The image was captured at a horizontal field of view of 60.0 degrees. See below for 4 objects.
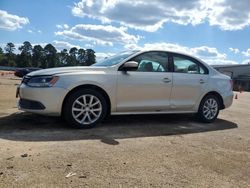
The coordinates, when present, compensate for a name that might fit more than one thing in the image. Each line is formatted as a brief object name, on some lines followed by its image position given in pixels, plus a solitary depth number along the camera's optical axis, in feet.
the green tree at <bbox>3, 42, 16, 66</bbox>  193.34
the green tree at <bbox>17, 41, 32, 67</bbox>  183.85
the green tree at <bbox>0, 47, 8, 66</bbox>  195.62
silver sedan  12.09
